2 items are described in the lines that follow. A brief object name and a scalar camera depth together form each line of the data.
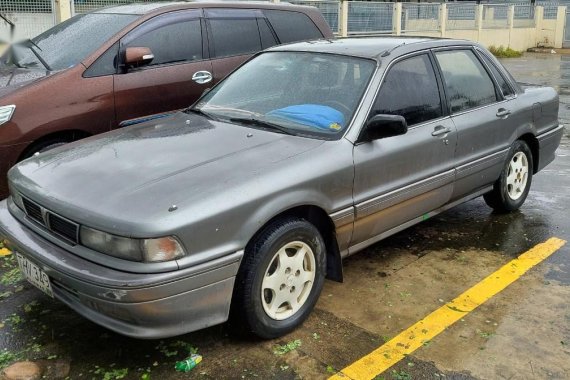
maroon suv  4.65
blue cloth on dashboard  3.66
